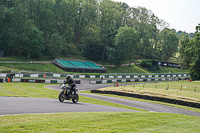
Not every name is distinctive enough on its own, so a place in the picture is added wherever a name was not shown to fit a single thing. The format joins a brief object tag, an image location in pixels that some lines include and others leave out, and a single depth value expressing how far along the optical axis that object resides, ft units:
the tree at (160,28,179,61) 406.41
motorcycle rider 62.75
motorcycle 61.87
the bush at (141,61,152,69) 330.54
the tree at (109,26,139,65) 305.12
